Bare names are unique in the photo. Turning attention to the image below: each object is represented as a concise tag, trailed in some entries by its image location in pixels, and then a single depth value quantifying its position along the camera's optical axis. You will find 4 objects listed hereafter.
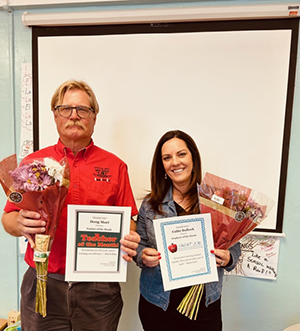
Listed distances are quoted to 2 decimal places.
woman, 1.16
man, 1.14
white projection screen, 1.46
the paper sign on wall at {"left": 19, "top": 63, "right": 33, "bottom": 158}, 1.66
